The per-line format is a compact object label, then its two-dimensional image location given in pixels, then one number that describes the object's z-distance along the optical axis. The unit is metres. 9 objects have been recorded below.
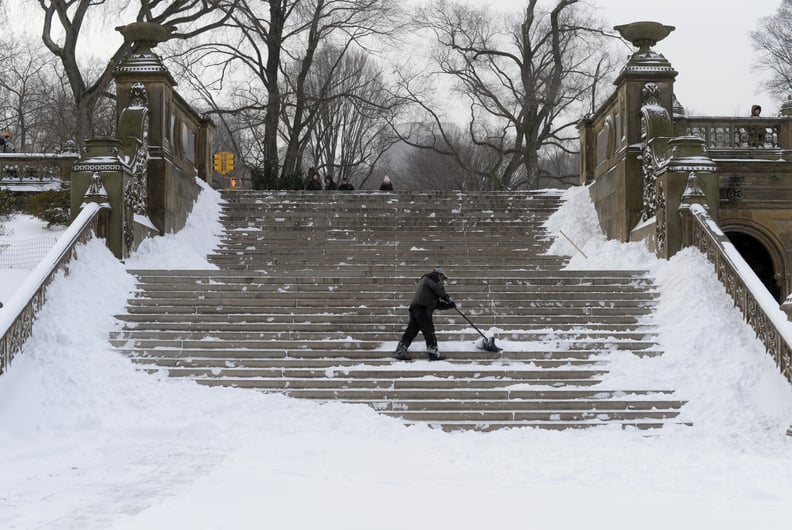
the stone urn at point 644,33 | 18.17
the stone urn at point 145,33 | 18.62
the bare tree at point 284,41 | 35.25
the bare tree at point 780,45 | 50.25
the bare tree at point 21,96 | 51.50
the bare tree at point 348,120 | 45.28
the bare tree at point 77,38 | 29.70
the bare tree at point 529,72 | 40.41
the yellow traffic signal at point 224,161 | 35.34
